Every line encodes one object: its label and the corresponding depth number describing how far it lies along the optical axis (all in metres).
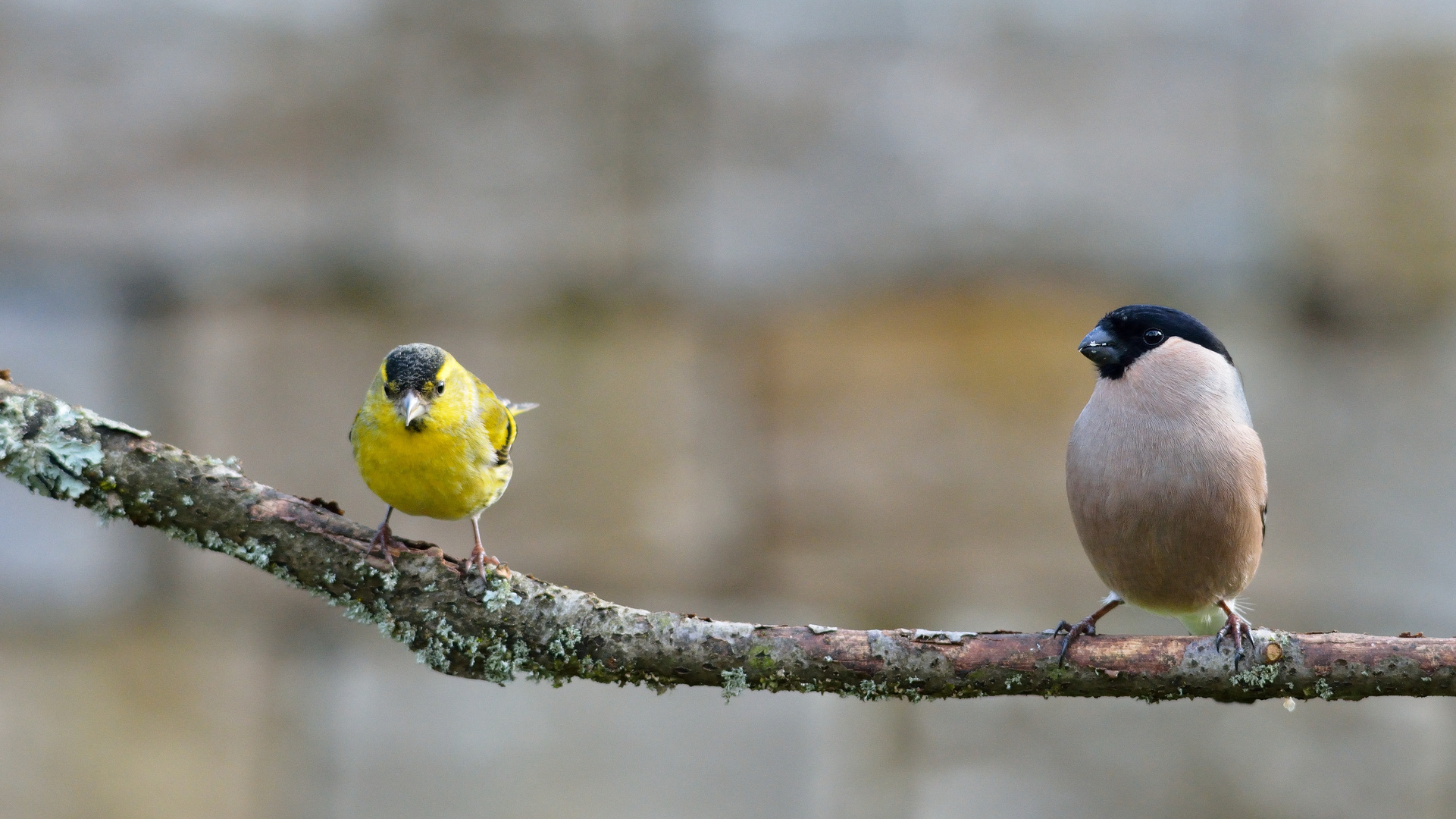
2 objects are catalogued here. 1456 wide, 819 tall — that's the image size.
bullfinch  5.65
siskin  5.67
